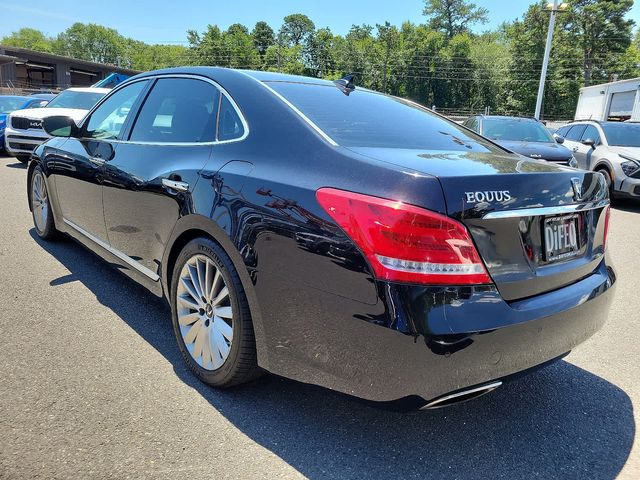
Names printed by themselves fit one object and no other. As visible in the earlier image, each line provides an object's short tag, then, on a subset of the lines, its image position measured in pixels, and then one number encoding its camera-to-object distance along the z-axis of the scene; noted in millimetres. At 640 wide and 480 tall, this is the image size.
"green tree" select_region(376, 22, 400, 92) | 80625
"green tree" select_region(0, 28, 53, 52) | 128500
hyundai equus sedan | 1791
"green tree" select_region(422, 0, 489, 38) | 85250
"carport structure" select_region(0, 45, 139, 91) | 47250
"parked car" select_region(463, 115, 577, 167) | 8570
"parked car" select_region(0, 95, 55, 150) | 14086
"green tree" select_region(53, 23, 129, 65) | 132375
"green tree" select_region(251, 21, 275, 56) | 105875
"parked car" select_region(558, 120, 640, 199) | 8727
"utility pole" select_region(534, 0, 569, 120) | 22219
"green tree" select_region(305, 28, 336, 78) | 89312
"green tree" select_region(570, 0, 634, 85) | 59438
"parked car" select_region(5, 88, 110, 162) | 10602
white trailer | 25891
